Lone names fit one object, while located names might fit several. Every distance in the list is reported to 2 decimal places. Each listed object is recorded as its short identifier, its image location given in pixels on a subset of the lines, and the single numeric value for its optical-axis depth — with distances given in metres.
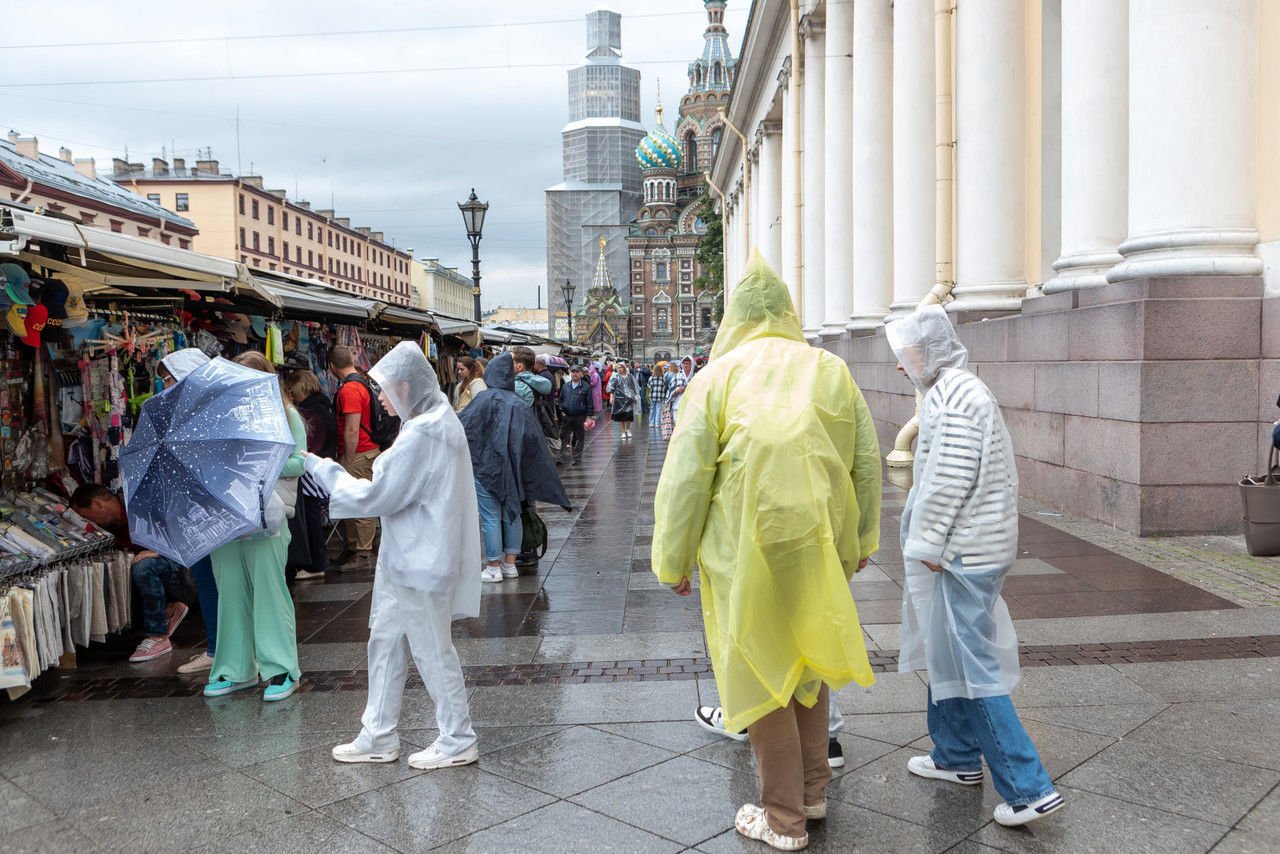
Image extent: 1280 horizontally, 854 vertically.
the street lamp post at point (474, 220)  20.23
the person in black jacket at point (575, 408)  19.23
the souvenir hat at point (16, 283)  5.96
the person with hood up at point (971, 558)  3.64
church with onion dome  117.12
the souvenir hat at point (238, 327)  9.45
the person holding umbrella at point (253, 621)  5.46
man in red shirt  8.95
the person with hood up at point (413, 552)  4.38
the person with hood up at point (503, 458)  8.12
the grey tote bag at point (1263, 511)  7.28
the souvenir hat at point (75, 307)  6.73
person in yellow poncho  3.41
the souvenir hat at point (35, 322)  6.36
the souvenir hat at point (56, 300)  6.57
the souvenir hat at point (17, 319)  6.16
